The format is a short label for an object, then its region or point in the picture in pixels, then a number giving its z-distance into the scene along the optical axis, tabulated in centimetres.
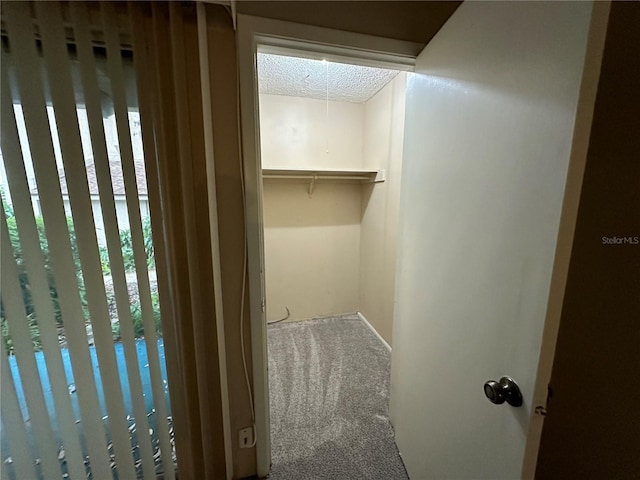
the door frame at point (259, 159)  48
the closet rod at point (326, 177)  238
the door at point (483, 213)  54
